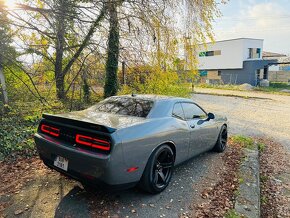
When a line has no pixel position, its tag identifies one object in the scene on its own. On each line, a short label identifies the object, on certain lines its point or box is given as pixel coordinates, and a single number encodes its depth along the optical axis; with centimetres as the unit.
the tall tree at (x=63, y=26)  523
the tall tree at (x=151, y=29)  655
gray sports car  278
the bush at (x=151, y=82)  857
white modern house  3466
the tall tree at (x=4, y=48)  597
